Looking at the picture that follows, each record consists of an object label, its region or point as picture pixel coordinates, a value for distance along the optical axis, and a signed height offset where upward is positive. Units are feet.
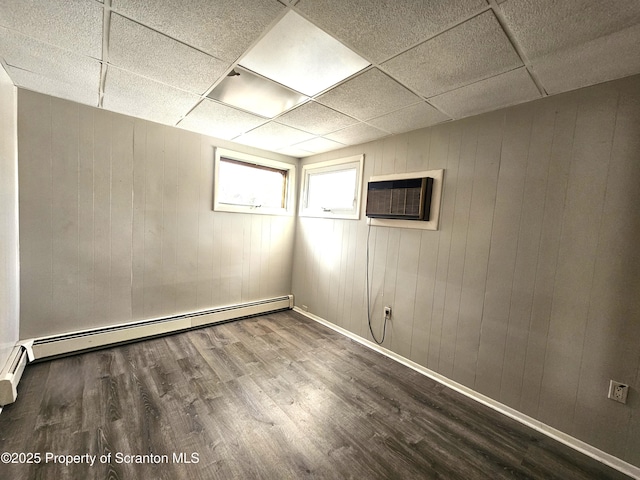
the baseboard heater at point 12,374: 5.78 -4.04
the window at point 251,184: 11.10 +1.62
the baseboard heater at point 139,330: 7.80 -4.17
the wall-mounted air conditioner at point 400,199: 8.08 +1.02
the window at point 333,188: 10.55 +1.64
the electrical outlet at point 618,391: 5.13 -2.88
